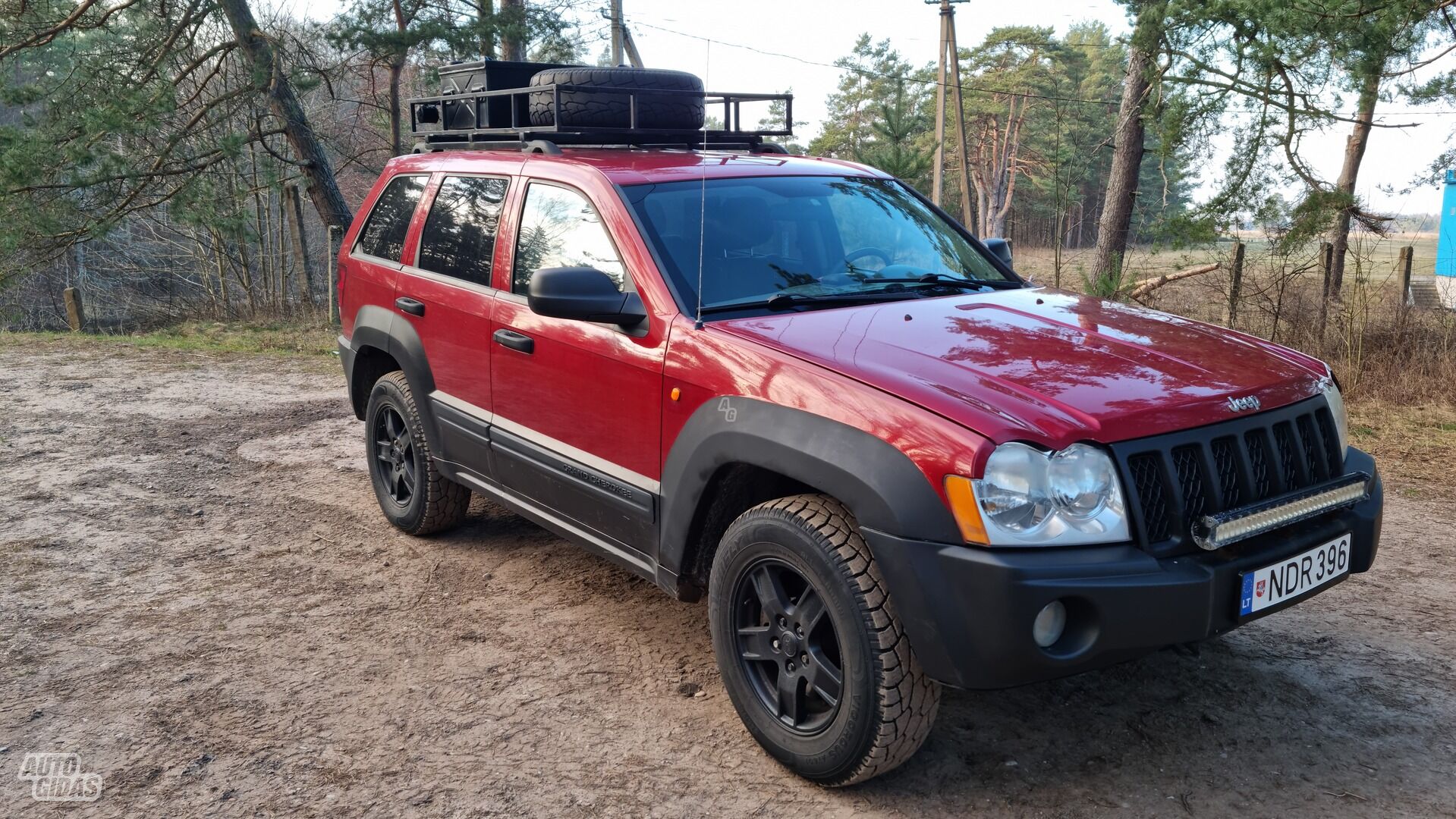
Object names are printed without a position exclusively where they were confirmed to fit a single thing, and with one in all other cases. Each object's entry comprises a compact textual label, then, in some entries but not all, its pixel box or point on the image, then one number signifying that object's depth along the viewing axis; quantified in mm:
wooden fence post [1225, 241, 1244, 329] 9586
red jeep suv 2699
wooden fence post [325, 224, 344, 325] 14961
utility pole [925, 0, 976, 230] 26812
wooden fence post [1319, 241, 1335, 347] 9133
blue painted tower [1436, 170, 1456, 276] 19131
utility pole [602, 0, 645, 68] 16858
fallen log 11177
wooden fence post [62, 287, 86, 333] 17500
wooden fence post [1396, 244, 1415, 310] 9458
